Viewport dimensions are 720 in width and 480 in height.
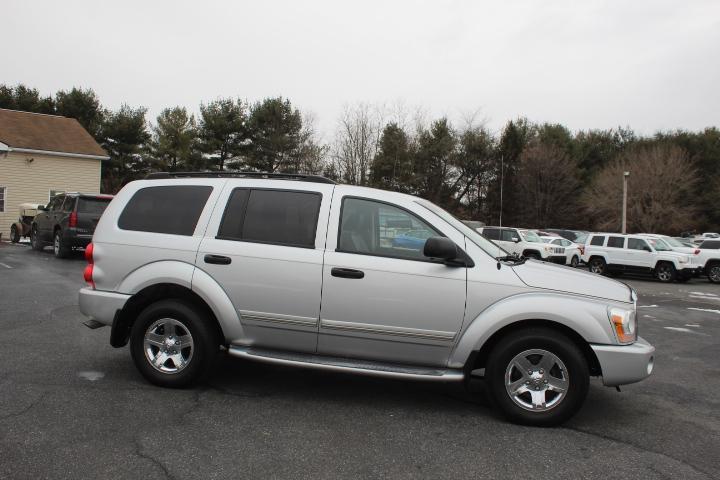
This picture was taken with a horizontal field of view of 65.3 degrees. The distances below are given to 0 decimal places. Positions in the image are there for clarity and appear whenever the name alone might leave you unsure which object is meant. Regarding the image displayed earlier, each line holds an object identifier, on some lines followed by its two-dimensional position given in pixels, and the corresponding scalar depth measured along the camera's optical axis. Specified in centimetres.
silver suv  428
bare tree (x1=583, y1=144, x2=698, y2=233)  4488
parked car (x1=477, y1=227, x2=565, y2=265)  2408
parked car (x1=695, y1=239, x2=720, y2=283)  1997
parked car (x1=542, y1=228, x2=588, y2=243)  3581
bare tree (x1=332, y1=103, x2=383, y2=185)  4638
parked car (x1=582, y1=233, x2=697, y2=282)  1950
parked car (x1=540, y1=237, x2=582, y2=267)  2497
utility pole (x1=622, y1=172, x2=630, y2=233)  3466
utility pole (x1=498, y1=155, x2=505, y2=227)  5750
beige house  2809
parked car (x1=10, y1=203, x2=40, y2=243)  2267
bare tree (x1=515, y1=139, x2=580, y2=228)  5472
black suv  1559
